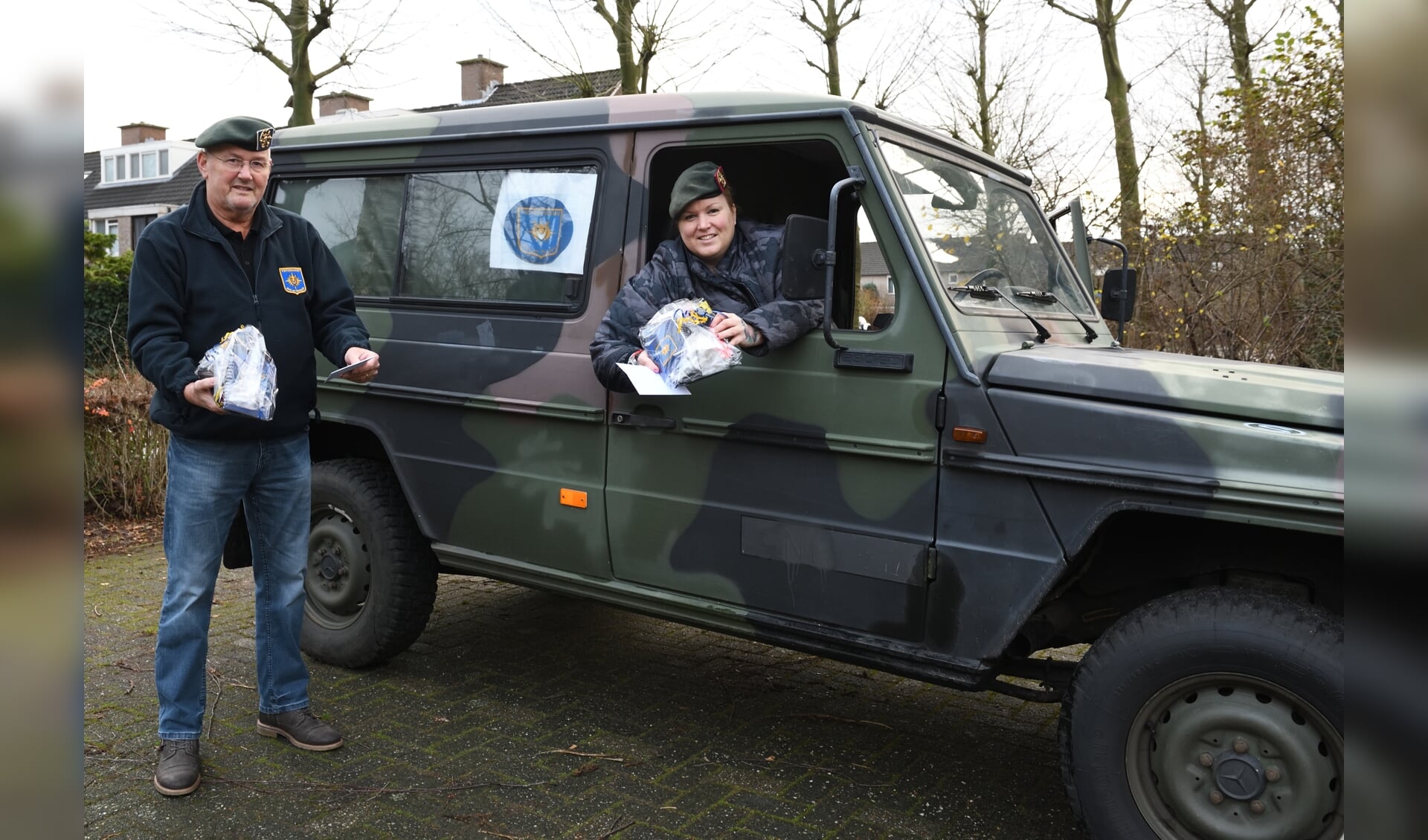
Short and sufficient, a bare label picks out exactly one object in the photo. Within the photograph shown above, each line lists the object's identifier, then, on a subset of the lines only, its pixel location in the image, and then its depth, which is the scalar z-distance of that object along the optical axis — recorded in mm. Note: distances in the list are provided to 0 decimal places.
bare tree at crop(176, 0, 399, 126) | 13555
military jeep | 2721
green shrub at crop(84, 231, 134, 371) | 13008
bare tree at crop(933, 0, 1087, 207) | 13821
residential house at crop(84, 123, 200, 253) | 35906
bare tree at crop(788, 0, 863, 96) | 15195
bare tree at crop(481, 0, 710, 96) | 13273
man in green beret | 3352
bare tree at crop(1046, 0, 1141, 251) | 12148
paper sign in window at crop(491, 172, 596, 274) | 3916
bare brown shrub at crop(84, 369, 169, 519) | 7406
